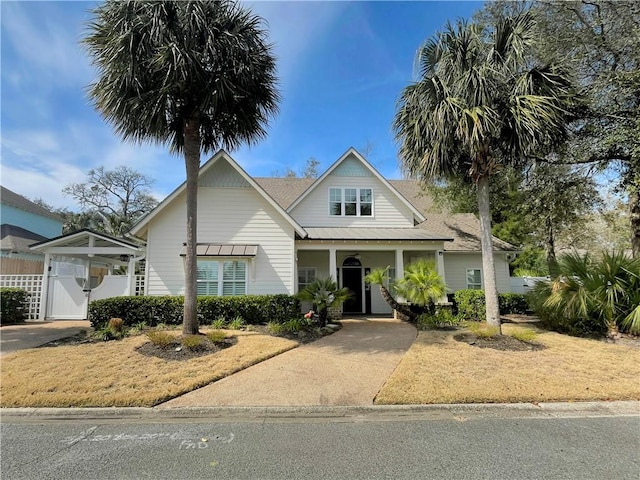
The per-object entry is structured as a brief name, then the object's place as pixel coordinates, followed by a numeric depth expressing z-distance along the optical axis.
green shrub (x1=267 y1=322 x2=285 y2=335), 10.62
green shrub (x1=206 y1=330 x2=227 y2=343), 8.67
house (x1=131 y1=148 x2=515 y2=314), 13.48
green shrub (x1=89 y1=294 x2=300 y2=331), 11.68
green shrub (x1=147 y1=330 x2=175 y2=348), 8.25
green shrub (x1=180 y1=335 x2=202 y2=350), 8.19
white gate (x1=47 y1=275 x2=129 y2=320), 13.95
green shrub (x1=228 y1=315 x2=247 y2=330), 11.17
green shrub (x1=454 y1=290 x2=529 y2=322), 13.30
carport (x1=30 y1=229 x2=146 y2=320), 13.52
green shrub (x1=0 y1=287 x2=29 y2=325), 13.21
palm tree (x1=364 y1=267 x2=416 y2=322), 12.22
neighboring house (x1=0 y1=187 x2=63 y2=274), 19.14
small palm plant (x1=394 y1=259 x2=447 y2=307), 11.95
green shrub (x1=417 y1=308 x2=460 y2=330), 11.96
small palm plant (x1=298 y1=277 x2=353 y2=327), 11.41
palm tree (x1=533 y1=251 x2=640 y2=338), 9.68
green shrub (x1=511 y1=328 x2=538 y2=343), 9.04
